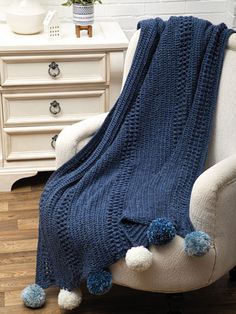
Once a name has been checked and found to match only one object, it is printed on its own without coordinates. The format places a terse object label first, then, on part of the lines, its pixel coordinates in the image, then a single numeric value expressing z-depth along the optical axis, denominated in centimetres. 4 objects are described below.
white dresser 252
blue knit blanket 187
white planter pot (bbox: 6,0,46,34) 256
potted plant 255
